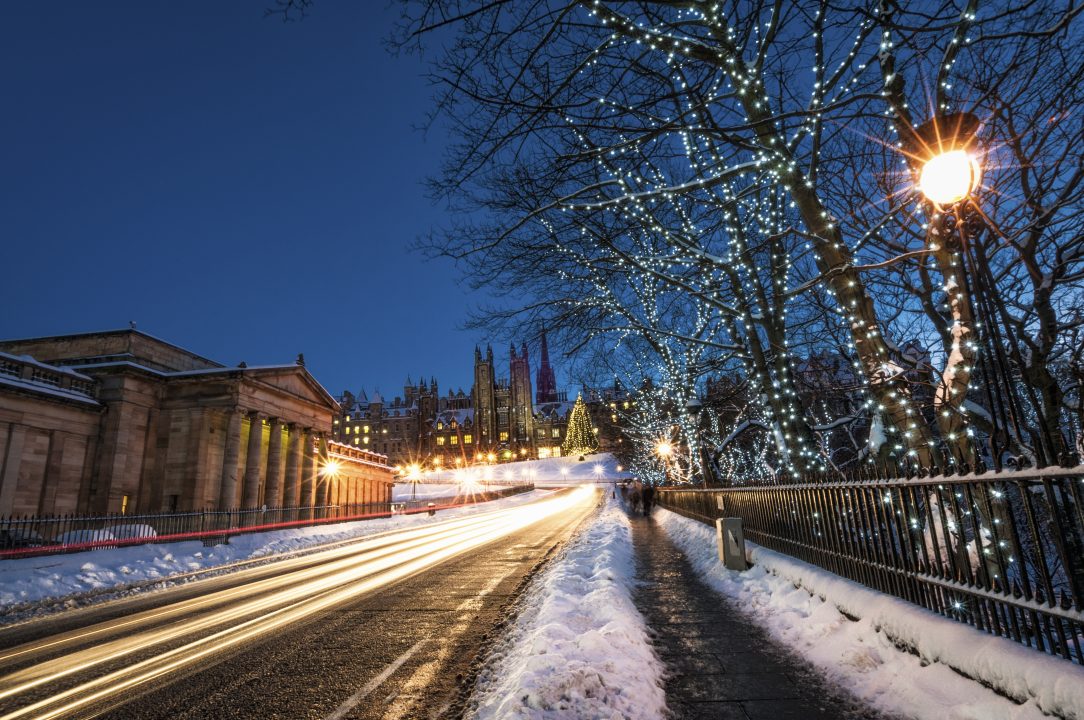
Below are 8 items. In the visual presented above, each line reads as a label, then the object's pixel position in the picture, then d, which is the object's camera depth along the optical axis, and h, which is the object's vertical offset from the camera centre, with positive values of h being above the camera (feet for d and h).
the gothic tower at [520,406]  418.10 +61.08
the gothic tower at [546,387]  511.81 +94.34
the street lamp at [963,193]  13.78 +7.71
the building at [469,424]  405.18 +48.24
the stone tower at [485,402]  408.05 +64.40
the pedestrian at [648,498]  98.81 -4.62
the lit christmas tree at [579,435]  358.84 +29.79
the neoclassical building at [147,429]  76.13 +12.47
